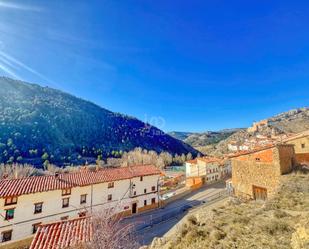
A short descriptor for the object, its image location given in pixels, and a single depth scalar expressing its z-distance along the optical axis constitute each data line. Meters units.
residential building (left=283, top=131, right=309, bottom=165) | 25.66
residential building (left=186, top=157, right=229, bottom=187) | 51.88
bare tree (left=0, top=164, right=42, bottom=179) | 57.22
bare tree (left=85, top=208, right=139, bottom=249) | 7.28
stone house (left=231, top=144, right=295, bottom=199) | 18.42
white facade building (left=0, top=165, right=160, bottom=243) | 21.31
